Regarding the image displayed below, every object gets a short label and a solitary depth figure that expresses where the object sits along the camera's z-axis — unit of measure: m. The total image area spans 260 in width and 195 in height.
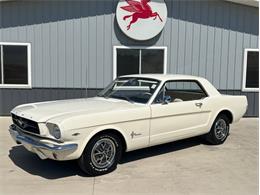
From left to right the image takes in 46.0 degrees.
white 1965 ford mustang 4.37
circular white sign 9.26
